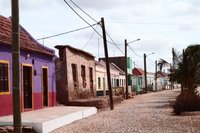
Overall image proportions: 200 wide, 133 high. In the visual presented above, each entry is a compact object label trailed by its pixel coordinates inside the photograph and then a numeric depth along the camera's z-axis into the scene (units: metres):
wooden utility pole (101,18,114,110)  29.22
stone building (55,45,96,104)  30.56
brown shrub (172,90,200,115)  22.91
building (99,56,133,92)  71.24
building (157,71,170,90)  104.31
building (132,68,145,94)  70.27
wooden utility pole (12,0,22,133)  8.45
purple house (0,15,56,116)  17.90
